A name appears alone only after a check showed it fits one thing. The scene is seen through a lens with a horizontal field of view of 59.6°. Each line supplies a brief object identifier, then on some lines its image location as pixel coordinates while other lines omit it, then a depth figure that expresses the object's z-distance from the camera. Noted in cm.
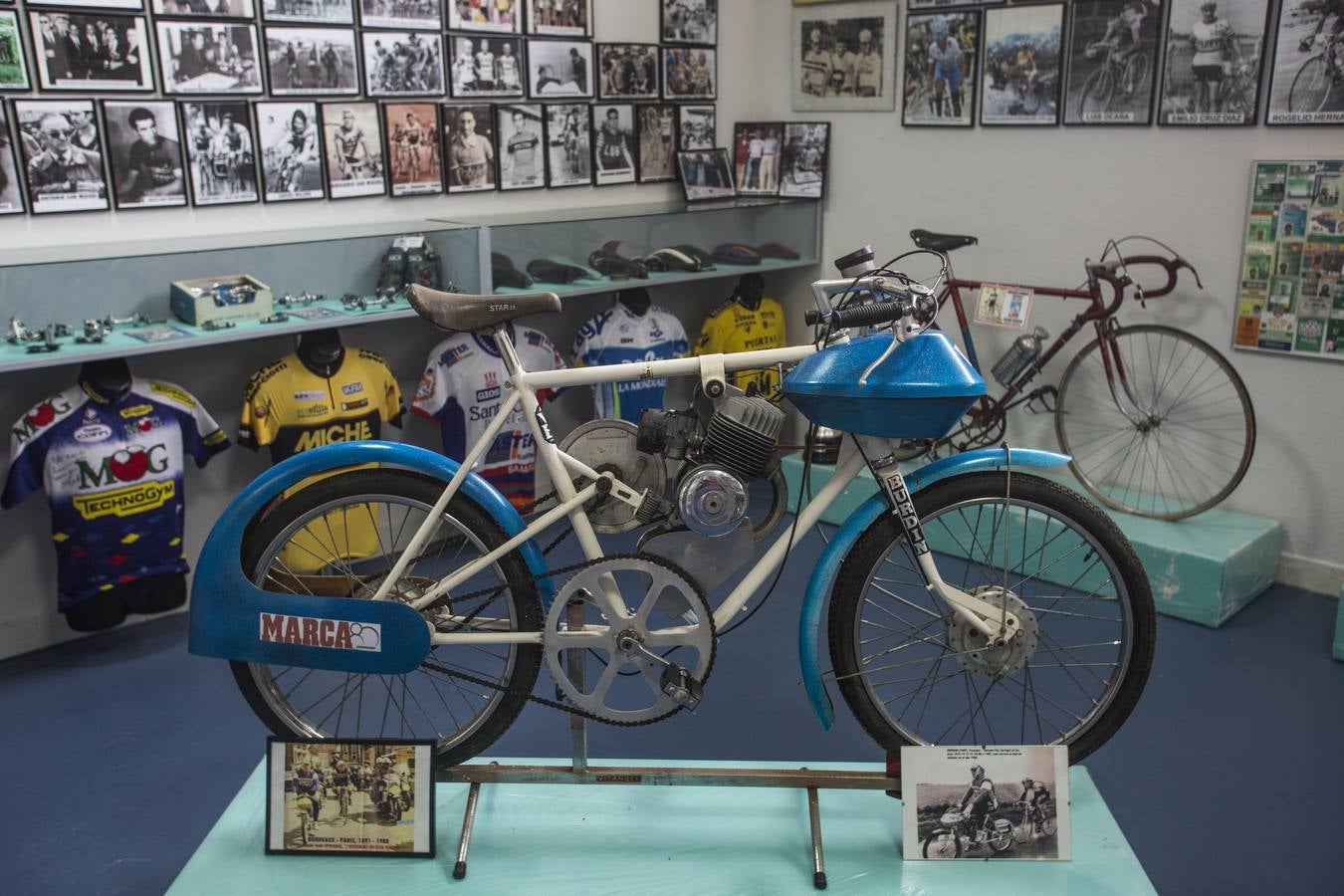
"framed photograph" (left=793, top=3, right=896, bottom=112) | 484
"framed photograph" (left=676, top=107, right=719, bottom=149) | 515
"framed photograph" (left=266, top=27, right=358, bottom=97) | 393
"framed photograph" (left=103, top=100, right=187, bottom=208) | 364
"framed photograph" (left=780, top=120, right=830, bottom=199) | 512
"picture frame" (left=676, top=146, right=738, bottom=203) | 514
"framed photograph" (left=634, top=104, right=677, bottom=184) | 501
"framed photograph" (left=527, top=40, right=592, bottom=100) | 460
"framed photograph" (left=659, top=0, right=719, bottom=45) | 497
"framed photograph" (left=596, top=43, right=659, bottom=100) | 482
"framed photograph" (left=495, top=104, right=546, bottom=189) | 457
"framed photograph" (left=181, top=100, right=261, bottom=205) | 380
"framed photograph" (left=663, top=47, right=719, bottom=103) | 504
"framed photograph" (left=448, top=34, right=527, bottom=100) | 438
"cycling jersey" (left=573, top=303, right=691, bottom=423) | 449
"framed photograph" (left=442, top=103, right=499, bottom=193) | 443
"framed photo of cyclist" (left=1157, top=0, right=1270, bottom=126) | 384
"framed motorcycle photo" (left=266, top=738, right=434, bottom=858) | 221
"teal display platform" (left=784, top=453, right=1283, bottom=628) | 375
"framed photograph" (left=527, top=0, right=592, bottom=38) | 454
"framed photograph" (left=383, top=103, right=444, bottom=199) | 427
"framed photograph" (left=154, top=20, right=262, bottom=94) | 369
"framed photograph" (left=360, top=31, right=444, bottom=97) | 416
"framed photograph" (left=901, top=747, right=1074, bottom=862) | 217
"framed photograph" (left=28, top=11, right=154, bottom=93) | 346
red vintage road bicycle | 414
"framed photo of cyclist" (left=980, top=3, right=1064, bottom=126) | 432
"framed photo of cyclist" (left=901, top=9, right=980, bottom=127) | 457
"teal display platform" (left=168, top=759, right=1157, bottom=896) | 217
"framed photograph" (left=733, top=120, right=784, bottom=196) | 526
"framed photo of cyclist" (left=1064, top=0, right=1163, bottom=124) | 408
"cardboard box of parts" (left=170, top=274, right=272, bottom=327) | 358
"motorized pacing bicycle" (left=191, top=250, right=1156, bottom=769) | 222
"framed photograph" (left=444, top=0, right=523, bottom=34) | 432
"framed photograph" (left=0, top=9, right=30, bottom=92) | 338
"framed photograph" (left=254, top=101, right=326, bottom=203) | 396
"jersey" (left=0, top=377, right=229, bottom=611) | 341
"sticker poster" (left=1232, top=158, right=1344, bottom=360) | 377
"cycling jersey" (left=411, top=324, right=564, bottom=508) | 418
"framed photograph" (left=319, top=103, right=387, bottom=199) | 411
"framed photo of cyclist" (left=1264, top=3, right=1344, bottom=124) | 367
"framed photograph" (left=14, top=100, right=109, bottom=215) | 349
